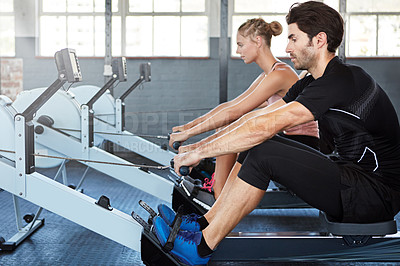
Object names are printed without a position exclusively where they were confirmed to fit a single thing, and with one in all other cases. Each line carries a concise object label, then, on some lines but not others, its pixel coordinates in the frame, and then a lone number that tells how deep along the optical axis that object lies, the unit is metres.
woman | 2.61
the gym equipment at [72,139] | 3.29
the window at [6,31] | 6.21
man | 1.65
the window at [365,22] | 6.10
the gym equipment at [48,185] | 2.06
